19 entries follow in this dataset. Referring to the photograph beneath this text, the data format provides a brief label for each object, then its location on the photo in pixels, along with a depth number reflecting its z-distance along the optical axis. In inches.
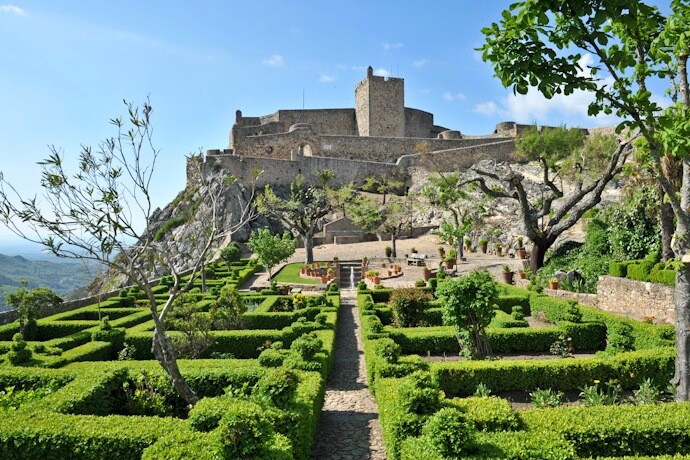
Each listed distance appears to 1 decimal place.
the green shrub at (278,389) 240.1
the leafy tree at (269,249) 797.9
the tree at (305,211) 1069.1
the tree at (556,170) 732.0
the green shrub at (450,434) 182.9
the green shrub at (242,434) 175.2
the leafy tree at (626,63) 197.9
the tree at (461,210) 986.7
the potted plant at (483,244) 1202.6
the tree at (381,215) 1403.8
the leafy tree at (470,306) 372.8
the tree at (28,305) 518.0
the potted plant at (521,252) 1000.2
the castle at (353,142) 1699.1
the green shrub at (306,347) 328.8
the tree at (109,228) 239.5
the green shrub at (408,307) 525.7
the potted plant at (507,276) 776.9
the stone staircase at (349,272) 924.6
